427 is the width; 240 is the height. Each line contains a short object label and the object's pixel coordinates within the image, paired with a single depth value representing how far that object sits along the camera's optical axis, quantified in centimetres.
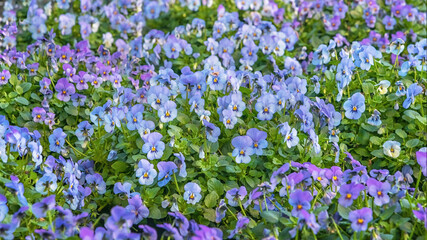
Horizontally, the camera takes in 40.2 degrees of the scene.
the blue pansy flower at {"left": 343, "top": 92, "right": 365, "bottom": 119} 320
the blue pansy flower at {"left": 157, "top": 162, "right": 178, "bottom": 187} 280
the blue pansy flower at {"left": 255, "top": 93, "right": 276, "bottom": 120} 313
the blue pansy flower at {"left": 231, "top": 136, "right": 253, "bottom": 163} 287
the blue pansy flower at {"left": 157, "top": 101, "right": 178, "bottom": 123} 308
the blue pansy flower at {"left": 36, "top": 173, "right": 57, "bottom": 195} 262
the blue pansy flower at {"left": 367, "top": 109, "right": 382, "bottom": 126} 321
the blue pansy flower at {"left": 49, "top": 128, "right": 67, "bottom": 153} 316
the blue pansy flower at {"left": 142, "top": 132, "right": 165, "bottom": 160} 288
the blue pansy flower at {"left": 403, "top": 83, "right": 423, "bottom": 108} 316
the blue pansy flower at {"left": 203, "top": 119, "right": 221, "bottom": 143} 294
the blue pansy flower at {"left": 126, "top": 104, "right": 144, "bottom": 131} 305
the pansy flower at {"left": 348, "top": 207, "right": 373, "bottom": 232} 225
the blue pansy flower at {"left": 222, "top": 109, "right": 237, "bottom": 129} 306
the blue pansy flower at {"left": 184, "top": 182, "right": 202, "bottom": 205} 278
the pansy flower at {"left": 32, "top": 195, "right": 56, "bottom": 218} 234
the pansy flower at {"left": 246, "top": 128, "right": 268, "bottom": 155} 290
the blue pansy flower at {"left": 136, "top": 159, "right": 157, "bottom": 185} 281
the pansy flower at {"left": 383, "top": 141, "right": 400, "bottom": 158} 305
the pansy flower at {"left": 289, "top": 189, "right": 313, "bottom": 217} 232
